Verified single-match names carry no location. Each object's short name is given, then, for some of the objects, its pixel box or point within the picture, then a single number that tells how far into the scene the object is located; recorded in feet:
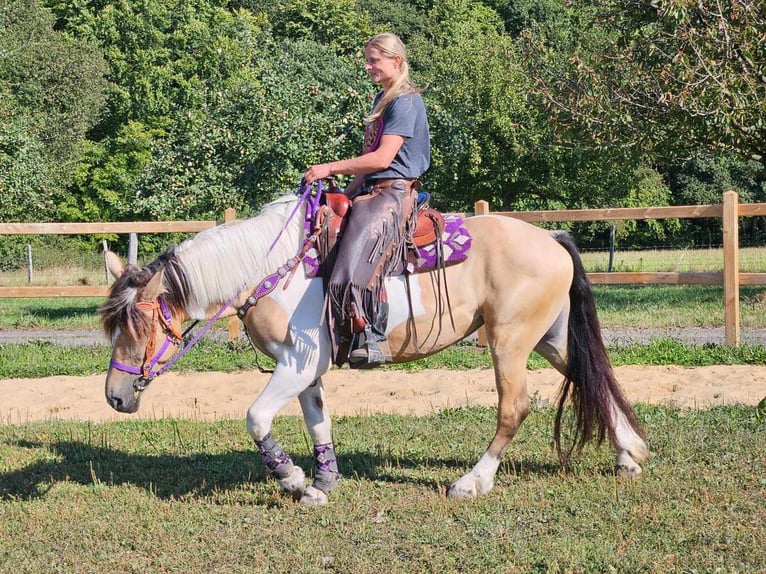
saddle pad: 17.90
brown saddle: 17.88
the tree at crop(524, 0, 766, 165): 42.50
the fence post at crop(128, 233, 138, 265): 40.50
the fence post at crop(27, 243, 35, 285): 83.15
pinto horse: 17.44
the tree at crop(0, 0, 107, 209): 115.44
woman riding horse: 17.20
